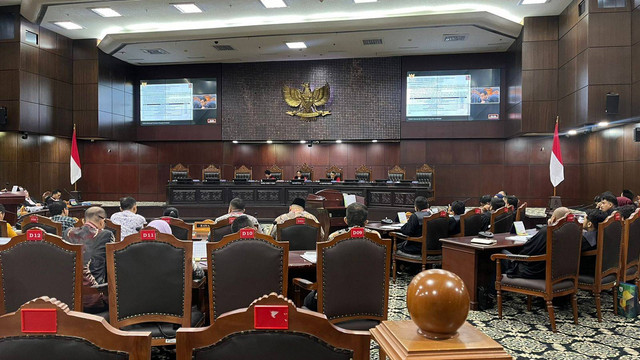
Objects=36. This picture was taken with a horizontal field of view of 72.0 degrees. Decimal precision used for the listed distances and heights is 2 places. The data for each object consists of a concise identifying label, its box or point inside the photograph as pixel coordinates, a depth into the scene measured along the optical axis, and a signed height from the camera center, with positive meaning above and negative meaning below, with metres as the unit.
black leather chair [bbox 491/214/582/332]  3.73 -0.82
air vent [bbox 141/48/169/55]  12.91 +3.40
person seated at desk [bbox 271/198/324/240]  4.05 -0.47
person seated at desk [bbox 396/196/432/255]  5.29 -0.73
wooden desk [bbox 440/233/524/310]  4.33 -0.94
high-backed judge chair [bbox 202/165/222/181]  12.99 -0.19
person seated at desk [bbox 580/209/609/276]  4.11 -0.63
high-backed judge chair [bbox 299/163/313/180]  13.49 -0.14
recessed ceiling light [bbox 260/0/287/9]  10.27 +3.88
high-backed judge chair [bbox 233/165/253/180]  13.01 -0.21
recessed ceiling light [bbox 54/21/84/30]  11.41 +3.71
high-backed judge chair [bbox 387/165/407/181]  12.68 -0.16
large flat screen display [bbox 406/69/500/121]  13.03 +2.23
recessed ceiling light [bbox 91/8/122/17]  10.63 +3.78
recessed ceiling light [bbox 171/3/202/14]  10.42 +3.83
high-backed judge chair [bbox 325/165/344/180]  13.13 -0.10
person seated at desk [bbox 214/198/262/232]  4.37 -0.40
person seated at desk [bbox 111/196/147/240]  4.32 -0.55
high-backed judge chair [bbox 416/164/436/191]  12.31 -0.17
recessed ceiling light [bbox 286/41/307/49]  12.44 +3.50
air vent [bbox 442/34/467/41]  11.49 +3.49
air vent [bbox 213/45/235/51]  12.60 +3.45
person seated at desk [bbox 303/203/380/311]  3.40 -0.36
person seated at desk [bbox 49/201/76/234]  4.59 -0.54
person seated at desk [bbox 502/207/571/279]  3.86 -0.75
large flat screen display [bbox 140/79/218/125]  14.48 +2.14
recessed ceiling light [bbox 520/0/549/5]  9.84 +3.78
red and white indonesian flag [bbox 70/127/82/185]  10.92 +0.00
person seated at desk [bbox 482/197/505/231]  5.62 -0.56
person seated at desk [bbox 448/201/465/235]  5.48 -0.61
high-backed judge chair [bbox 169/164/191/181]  12.96 -0.23
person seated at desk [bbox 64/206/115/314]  2.88 -0.63
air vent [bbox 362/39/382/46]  11.96 +3.48
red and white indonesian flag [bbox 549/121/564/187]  8.86 +0.12
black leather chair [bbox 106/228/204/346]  2.50 -0.67
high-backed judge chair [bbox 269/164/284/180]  13.41 -0.18
